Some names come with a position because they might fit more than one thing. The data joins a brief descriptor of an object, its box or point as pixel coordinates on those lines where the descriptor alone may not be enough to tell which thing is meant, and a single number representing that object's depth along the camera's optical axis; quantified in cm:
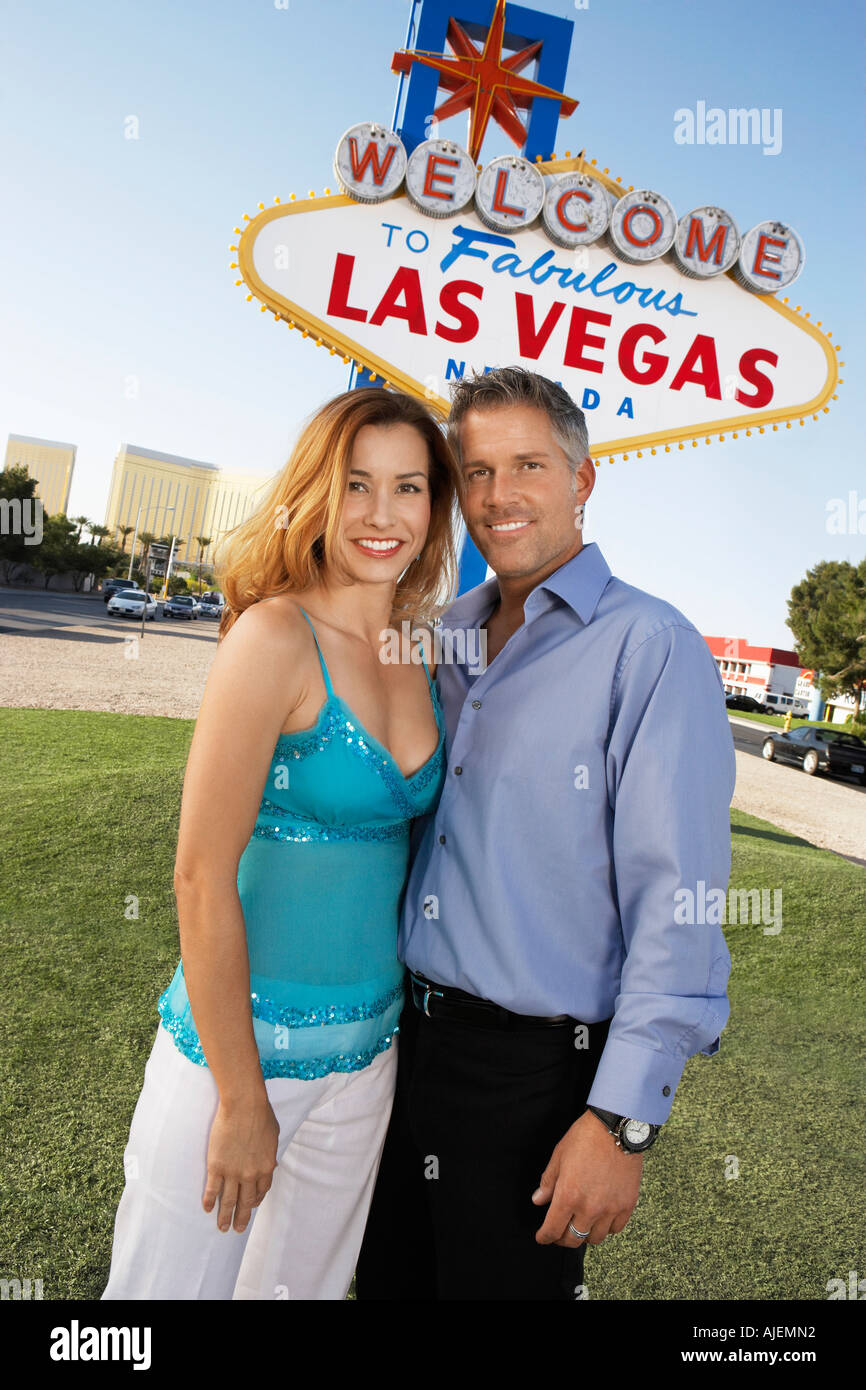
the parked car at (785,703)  5938
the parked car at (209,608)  5450
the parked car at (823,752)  2052
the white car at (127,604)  3531
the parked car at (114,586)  4750
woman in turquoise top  156
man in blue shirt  162
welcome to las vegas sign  479
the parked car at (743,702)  4706
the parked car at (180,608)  4384
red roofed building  7000
